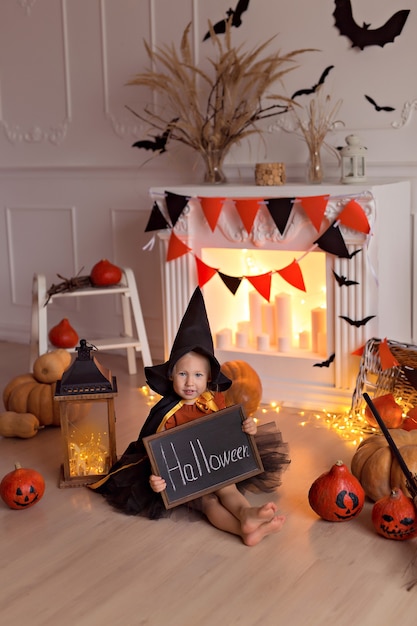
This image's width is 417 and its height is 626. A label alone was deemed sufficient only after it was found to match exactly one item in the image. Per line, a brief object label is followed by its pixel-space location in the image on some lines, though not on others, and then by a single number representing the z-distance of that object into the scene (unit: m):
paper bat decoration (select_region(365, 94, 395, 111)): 3.80
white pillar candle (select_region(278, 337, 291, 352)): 3.87
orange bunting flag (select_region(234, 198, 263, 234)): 3.65
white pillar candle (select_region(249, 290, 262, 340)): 4.00
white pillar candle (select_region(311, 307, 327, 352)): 3.81
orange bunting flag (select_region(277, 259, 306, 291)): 3.65
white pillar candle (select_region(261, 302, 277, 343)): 3.97
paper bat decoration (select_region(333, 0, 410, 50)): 3.69
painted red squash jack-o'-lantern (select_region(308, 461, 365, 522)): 2.57
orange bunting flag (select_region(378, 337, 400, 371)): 3.33
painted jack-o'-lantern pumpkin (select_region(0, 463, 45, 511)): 2.75
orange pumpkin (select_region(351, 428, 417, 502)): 2.69
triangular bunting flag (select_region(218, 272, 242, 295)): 3.72
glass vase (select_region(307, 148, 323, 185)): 3.79
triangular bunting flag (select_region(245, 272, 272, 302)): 3.70
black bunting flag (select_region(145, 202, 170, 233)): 3.96
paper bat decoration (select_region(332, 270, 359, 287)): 3.53
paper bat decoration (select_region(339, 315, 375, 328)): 3.53
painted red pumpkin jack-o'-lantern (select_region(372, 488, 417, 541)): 2.43
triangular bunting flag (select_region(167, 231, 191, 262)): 3.91
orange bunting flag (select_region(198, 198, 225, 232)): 3.75
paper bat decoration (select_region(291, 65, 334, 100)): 3.90
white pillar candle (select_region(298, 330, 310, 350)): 3.88
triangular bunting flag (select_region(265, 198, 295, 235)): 3.59
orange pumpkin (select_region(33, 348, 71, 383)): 3.55
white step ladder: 4.04
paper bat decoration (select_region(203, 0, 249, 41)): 4.05
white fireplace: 3.54
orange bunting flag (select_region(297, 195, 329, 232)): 3.52
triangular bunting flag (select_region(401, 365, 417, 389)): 3.32
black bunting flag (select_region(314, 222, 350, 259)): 3.50
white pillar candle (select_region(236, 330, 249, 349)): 3.98
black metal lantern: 2.89
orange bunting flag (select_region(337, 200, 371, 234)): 3.44
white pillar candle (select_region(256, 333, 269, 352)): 3.90
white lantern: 3.64
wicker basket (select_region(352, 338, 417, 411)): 3.34
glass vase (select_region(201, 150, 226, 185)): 4.04
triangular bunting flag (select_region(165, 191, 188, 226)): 3.86
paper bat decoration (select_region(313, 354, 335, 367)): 3.64
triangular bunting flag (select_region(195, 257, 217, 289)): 3.88
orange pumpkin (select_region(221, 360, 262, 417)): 3.55
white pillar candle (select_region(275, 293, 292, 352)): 3.87
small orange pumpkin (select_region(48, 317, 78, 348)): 4.05
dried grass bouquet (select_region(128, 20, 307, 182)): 3.94
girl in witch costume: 2.70
